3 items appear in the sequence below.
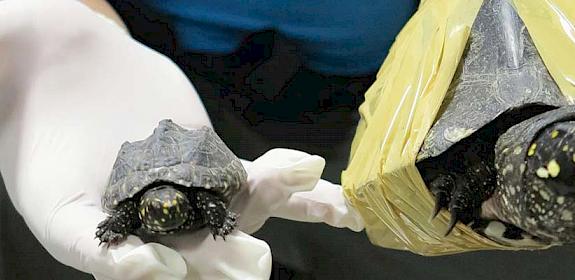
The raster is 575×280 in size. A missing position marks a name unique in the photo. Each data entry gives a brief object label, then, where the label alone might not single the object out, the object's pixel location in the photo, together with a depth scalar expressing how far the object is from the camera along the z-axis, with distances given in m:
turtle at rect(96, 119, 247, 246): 0.92
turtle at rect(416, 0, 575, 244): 0.86
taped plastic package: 0.91
